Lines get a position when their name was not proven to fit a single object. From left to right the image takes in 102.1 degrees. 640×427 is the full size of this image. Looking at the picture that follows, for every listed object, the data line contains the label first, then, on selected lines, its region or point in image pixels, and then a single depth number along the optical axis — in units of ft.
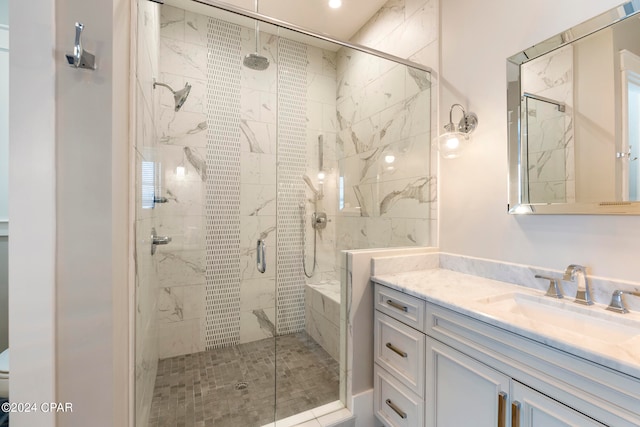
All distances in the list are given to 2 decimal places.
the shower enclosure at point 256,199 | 6.15
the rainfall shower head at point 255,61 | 6.40
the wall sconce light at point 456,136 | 5.37
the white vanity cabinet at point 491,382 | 2.37
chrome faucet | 3.72
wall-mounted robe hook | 2.67
